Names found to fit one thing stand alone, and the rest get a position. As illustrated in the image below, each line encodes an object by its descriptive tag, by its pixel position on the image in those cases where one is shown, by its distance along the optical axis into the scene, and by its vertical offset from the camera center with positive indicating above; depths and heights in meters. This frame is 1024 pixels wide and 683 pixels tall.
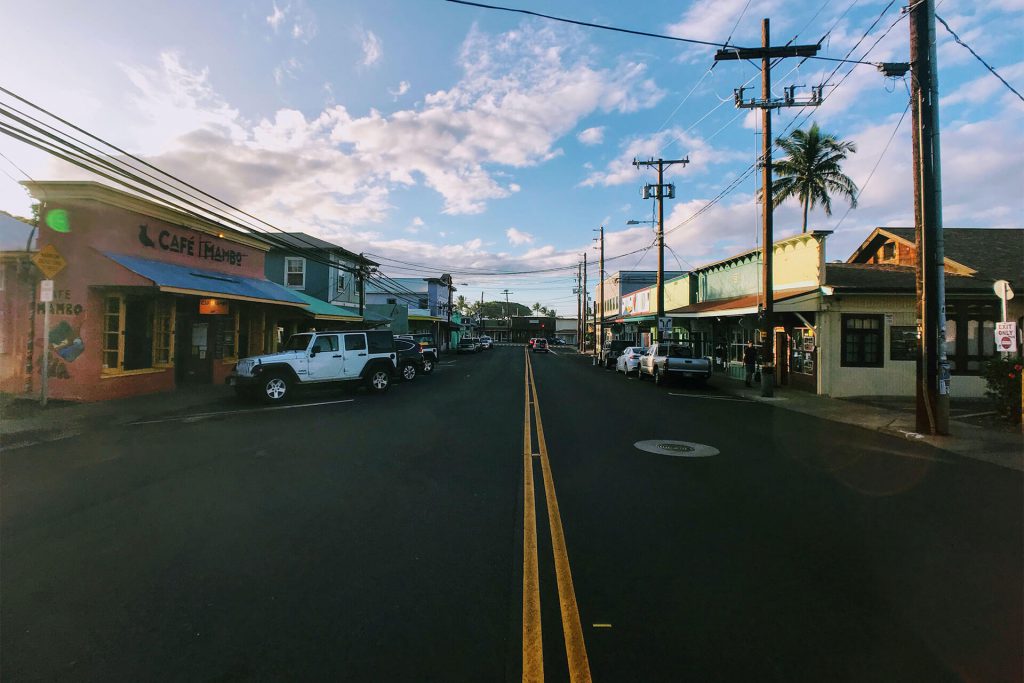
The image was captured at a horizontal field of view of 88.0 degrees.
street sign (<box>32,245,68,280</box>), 12.34 +1.89
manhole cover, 8.39 -1.66
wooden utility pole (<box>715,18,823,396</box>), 16.34 +5.32
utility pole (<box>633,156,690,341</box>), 29.81 +8.77
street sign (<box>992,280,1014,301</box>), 10.81 +1.24
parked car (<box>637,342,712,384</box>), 20.69 -0.63
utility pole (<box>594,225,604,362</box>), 50.94 +7.05
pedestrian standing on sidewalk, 21.30 -0.47
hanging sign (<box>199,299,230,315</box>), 17.80 +1.22
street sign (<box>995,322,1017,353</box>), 10.18 +0.27
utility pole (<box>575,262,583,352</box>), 74.99 +8.13
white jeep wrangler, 14.62 -0.63
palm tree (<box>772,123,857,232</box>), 33.88 +11.55
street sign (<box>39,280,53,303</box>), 12.14 +1.16
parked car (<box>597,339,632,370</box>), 34.94 -0.28
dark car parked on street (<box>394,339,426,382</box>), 22.83 -0.62
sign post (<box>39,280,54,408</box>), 12.16 +0.77
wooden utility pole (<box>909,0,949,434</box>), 10.72 +2.47
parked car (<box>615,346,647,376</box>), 26.58 -0.66
